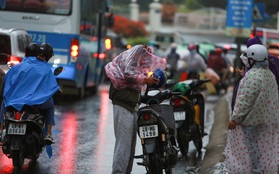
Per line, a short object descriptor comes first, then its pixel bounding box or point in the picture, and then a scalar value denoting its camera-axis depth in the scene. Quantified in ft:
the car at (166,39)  189.47
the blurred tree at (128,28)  215.24
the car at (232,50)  137.53
